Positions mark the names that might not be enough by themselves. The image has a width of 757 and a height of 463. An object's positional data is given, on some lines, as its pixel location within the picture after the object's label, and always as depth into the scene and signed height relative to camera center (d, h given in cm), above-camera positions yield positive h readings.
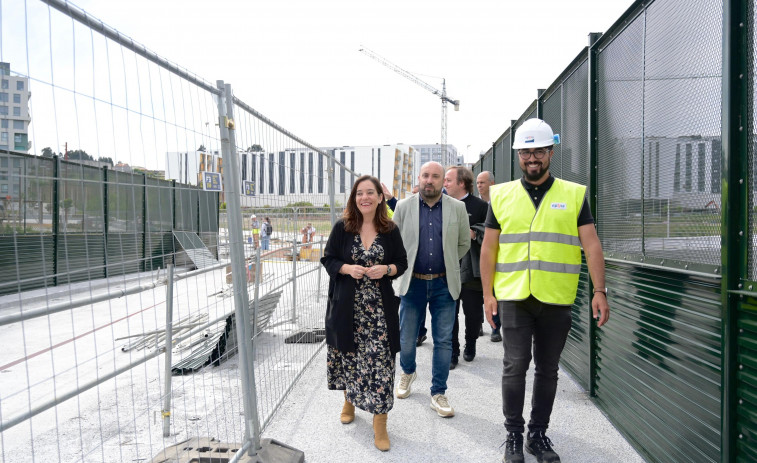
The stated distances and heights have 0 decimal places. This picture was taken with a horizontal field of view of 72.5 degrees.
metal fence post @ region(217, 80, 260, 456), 308 -26
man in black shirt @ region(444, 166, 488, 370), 507 -46
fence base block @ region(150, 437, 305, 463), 307 -142
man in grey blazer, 416 -40
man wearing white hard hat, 313 -35
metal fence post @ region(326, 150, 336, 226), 685 +44
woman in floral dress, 357 -58
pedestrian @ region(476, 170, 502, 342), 628 +35
